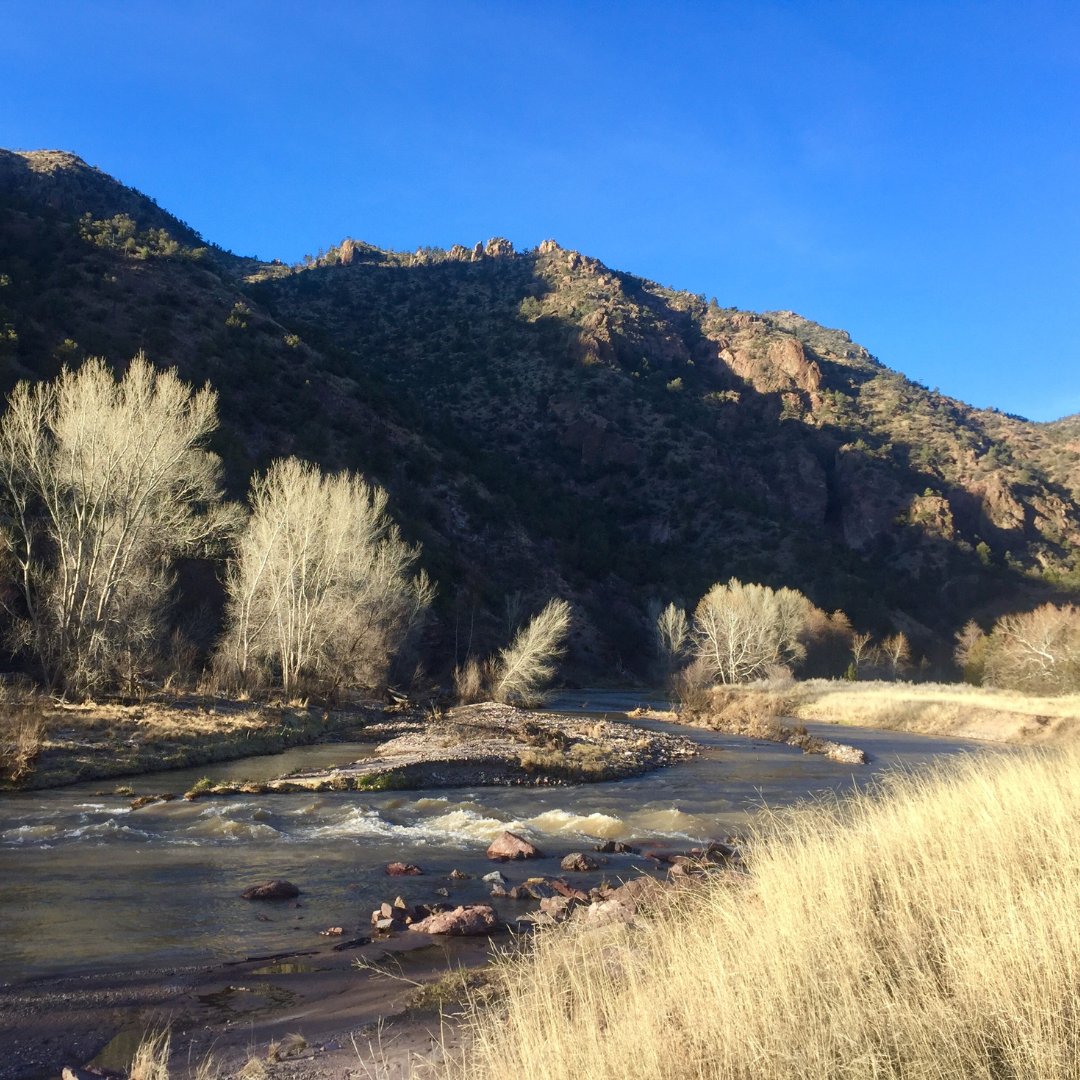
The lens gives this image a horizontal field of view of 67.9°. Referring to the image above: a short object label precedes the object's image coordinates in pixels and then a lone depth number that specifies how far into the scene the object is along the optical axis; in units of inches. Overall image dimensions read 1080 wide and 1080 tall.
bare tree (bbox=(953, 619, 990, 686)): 2546.8
